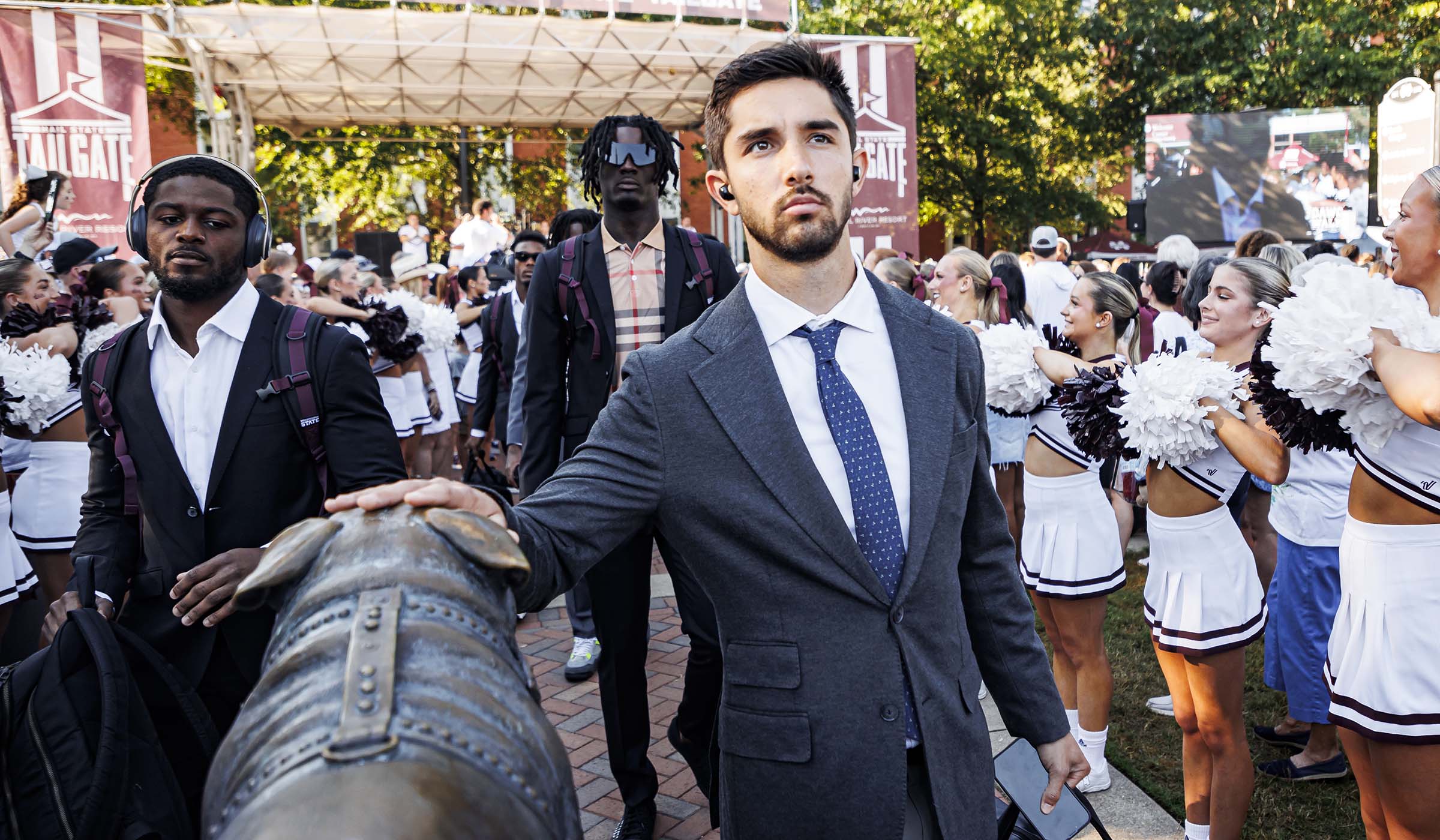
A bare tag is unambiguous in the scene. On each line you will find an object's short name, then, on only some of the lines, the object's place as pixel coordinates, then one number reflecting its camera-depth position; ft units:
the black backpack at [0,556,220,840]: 7.05
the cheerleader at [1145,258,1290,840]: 11.84
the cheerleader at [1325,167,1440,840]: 9.04
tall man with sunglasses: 13.99
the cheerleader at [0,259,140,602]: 16.24
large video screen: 67.36
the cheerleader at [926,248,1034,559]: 20.30
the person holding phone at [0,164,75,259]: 23.18
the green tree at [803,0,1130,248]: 87.15
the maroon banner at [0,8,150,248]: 37.35
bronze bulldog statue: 3.06
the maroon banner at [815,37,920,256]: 43.73
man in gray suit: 6.46
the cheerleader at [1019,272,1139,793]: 14.76
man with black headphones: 8.97
